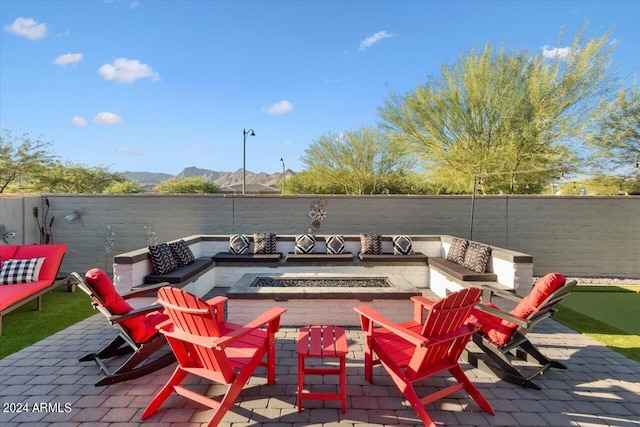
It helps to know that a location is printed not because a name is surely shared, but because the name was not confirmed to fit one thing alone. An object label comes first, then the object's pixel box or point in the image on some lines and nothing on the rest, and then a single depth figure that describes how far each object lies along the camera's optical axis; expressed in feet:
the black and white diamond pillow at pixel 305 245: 21.33
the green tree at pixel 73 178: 49.82
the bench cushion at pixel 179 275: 14.90
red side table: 7.80
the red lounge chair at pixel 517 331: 9.46
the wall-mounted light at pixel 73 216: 23.84
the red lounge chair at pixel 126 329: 9.21
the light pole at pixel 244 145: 40.93
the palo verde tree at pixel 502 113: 27.07
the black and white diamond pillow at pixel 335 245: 21.21
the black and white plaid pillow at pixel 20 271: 15.66
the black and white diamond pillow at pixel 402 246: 21.08
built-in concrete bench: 15.02
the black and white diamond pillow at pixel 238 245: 21.29
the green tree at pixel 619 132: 28.45
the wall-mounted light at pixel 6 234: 20.12
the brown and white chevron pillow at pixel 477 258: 16.48
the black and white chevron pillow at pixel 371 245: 21.08
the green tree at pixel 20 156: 44.39
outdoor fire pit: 13.21
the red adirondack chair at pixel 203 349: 7.31
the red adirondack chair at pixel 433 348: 7.54
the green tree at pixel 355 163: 46.21
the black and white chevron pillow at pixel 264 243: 21.39
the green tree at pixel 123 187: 63.69
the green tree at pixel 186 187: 75.97
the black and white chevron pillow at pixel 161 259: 15.65
